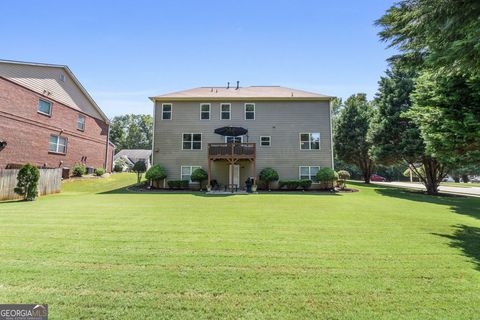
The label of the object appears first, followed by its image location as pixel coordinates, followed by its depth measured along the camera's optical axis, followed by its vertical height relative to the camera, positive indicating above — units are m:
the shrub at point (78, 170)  21.29 +0.66
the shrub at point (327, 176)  19.00 +0.18
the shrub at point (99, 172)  22.97 +0.54
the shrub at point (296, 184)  19.30 -0.46
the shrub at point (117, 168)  33.62 +1.35
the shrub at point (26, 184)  12.28 -0.33
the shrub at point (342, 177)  19.91 +0.11
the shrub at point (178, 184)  19.61 -0.49
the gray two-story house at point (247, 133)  20.31 +3.80
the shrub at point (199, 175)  19.32 +0.23
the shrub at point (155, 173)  19.28 +0.38
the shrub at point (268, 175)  19.14 +0.24
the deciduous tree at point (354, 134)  29.44 +5.45
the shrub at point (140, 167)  21.39 +0.94
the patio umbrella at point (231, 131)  18.45 +3.55
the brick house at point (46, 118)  16.17 +4.65
